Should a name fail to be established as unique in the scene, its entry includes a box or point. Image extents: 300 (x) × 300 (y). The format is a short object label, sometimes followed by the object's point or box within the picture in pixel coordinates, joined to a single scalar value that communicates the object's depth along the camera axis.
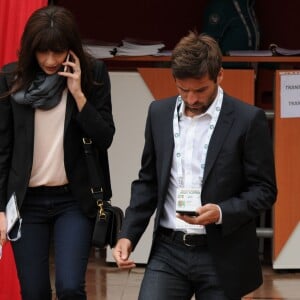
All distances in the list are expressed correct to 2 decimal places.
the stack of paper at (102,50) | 12.93
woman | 8.20
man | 7.00
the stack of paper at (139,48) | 12.89
